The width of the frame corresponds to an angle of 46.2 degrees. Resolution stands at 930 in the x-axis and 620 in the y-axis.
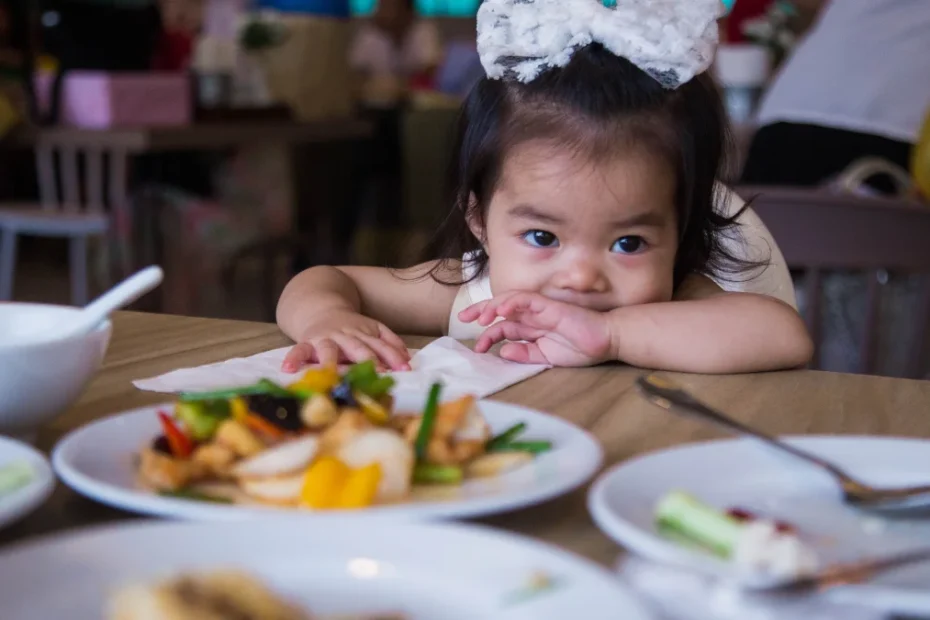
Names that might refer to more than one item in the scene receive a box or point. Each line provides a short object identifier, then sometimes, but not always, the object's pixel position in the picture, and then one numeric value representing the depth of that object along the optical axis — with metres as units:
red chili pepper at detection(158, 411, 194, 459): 0.64
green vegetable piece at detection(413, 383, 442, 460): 0.63
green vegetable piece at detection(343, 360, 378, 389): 0.71
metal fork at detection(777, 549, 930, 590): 0.46
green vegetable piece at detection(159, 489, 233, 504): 0.57
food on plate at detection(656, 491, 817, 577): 0.46
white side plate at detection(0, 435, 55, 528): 0.53
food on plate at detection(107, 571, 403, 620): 0.39
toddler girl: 1.06
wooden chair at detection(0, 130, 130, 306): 4.02
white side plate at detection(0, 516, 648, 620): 0.43
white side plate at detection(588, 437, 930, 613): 0.48
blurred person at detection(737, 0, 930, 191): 2.50
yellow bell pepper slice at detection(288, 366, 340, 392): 0.68
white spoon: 0.75
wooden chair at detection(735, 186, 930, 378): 1.79
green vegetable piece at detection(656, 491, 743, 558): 0.50
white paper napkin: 0.90
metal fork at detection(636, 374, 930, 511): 0.59
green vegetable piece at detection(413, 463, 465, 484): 0.62
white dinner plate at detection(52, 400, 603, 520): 0.54
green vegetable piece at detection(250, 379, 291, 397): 0.67
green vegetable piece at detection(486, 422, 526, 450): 0.69
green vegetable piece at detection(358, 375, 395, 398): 0.71
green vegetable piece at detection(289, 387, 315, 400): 0.66
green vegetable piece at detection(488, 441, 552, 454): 0.67
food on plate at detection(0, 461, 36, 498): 0.57
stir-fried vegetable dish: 0.57
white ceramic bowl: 0.67
